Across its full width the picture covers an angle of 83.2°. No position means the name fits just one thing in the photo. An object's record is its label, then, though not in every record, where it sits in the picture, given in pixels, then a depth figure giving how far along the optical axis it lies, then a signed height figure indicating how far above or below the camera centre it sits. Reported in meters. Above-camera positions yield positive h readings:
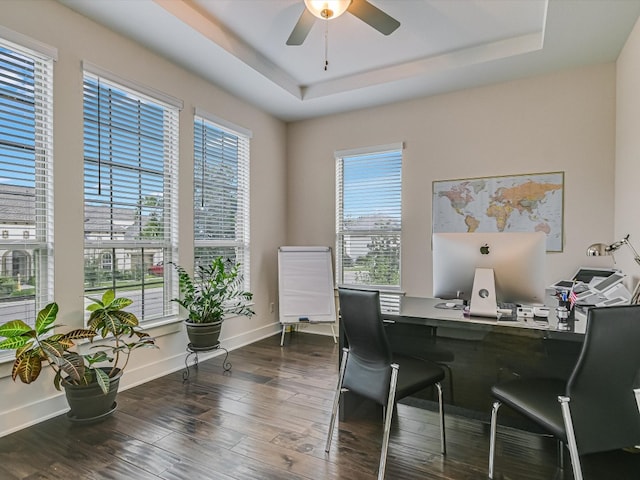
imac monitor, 2.12 -0.15
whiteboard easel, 4.53 -0.62
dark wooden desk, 2.09 -0.71
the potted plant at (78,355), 2.20 -0.78
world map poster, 3.61 +0.36
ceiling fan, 2.42 +1.53
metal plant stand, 3.38 -1.24
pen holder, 2.00 -0.44
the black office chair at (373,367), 1.90 -0.74
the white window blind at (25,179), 2.41 +0.39
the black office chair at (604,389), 1.43 -0.62
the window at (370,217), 4.46 +0.25
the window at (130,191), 2.90 +0.39
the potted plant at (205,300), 3.40 -0.63
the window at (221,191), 3.87 +0.51
